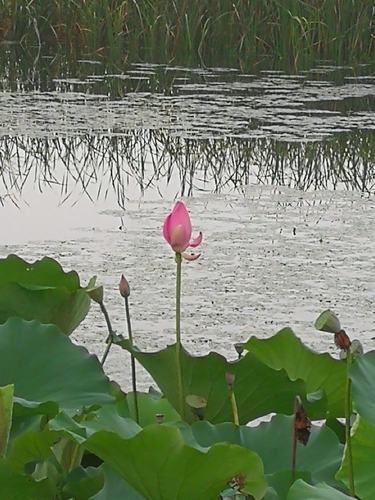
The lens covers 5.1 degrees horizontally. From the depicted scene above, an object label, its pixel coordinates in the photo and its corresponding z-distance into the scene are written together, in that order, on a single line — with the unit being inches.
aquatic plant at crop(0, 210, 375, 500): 362.2
